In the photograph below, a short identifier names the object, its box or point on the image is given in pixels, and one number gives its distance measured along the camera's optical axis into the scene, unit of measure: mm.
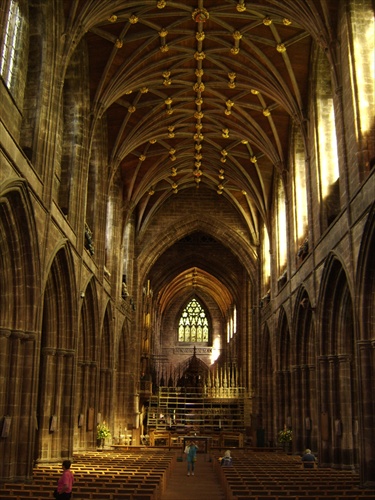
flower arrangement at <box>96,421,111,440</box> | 25539
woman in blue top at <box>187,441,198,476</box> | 20473
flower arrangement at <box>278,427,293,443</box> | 25998
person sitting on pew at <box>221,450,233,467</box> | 18359
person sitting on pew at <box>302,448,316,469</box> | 18109
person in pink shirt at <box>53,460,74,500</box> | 9469
